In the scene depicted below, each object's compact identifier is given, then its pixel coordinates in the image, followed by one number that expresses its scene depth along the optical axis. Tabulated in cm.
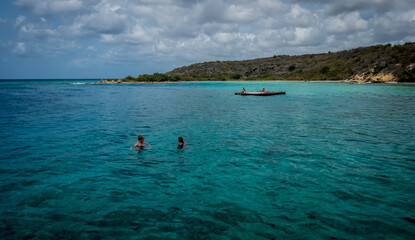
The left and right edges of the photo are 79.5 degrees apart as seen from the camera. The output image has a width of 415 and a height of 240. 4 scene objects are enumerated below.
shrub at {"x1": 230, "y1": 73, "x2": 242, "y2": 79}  16481
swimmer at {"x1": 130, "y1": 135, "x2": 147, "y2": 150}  1383
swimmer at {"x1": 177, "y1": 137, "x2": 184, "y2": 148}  1402
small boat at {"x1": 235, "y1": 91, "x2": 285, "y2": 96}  4997
